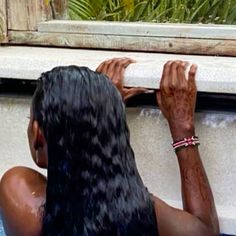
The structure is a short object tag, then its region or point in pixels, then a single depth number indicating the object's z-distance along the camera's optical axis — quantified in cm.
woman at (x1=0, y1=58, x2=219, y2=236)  177
